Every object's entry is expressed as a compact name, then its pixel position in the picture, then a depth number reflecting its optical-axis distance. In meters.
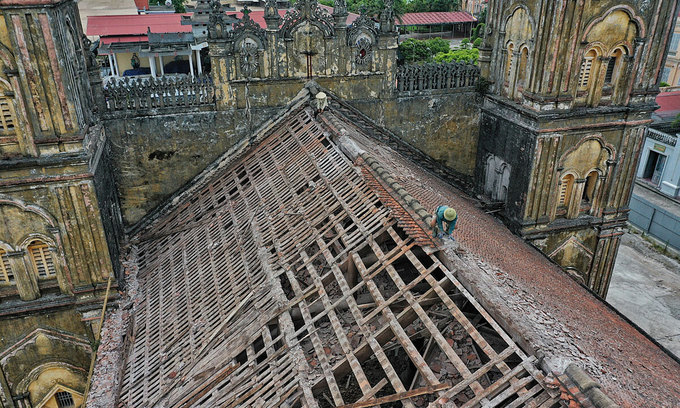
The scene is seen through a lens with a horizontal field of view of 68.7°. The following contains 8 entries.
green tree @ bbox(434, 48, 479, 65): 54.73
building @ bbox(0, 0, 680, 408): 10.07
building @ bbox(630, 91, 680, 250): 35.25
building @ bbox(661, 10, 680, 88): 55.78
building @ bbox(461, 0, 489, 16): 91.94
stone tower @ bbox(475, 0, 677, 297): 19.28
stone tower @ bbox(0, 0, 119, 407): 14.16
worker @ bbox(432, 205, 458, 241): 10.98
